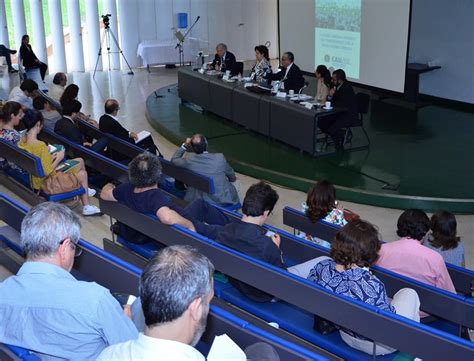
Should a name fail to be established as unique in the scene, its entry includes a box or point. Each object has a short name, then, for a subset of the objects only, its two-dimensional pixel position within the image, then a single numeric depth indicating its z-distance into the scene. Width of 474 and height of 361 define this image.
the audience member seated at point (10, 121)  6.41
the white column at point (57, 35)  15.98
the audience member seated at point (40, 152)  5.78
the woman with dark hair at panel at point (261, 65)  11.08
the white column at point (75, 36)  16.19
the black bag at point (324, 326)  3.44
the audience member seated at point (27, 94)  8.56
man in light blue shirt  2.41
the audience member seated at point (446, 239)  4.45
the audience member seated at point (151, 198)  4.20
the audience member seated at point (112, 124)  7.23
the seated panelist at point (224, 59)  11.82
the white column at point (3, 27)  15.60
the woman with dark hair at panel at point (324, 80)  9.38
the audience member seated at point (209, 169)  5.97
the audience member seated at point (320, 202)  4.70
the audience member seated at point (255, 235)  3.70
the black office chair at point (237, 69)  11.72
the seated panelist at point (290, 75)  10.24
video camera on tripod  15.55
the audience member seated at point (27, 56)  13.30
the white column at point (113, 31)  16.62
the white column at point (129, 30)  16.86
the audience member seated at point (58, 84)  9.34
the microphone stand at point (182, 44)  16.20
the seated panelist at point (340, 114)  8.59
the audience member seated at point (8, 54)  15.21
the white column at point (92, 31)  16.30
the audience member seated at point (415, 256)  3.96
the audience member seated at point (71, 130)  7.01
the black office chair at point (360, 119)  8.80
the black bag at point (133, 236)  4.77
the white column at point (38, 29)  15.81
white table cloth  16.77
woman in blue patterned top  3.21
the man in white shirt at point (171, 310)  1.79
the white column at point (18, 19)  15.65
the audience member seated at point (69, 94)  7.35
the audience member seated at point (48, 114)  7.58
